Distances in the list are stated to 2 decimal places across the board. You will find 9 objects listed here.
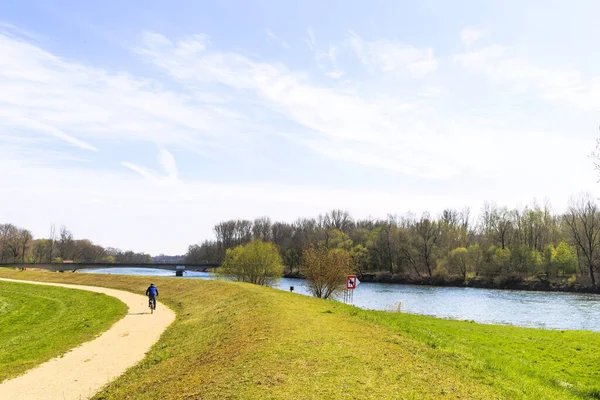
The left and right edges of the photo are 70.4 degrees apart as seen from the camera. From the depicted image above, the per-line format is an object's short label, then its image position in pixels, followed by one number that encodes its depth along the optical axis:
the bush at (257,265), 54.97
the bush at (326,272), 41.91
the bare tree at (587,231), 74.75
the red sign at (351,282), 37.40
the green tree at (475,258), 85.50
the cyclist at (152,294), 30.12
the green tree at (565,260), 74.69
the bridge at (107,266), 101.44
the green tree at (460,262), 85.44
